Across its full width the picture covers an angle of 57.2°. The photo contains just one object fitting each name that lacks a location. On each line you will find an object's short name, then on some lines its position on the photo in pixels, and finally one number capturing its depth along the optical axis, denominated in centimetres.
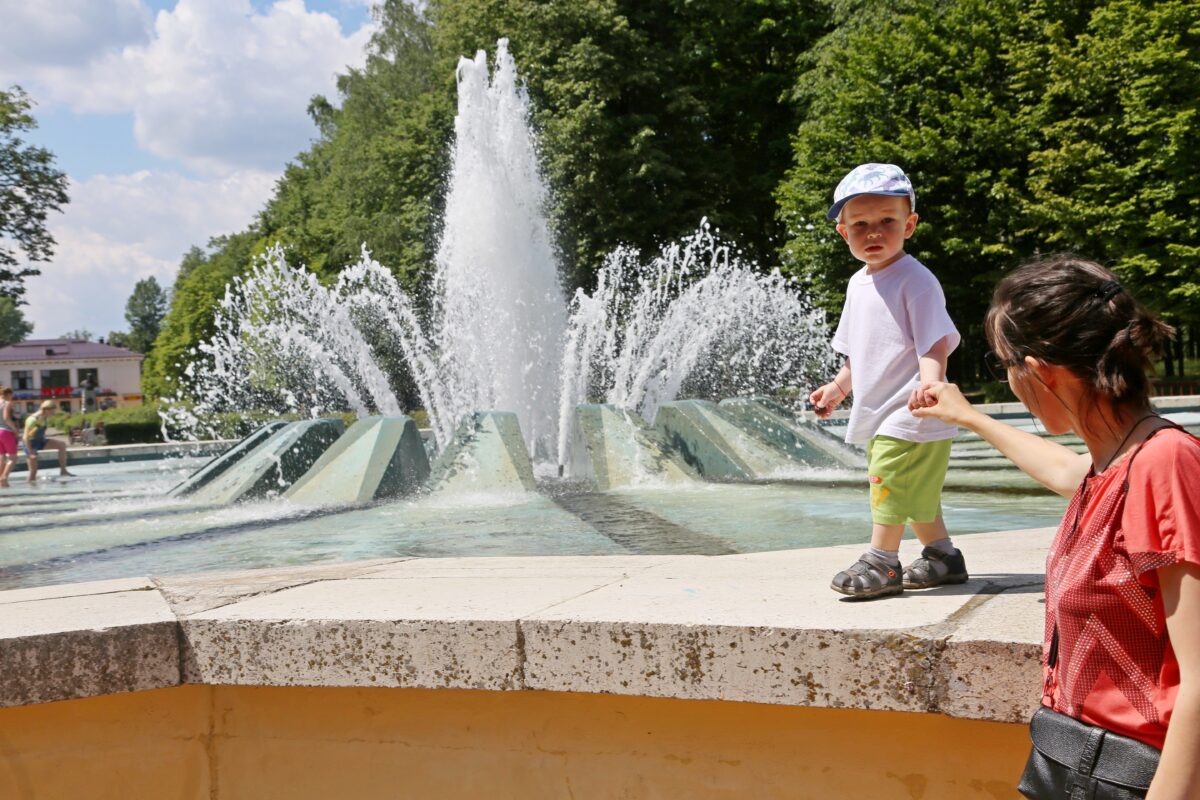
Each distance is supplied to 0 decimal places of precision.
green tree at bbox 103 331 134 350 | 15582
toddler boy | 275
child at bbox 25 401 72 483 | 1483
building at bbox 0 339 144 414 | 10831
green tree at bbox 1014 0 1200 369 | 2436
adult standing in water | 1395
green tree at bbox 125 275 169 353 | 16775
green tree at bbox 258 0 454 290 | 3038
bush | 3369
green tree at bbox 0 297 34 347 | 14312
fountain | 670
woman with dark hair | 138
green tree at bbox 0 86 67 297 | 3322
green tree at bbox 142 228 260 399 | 6169
